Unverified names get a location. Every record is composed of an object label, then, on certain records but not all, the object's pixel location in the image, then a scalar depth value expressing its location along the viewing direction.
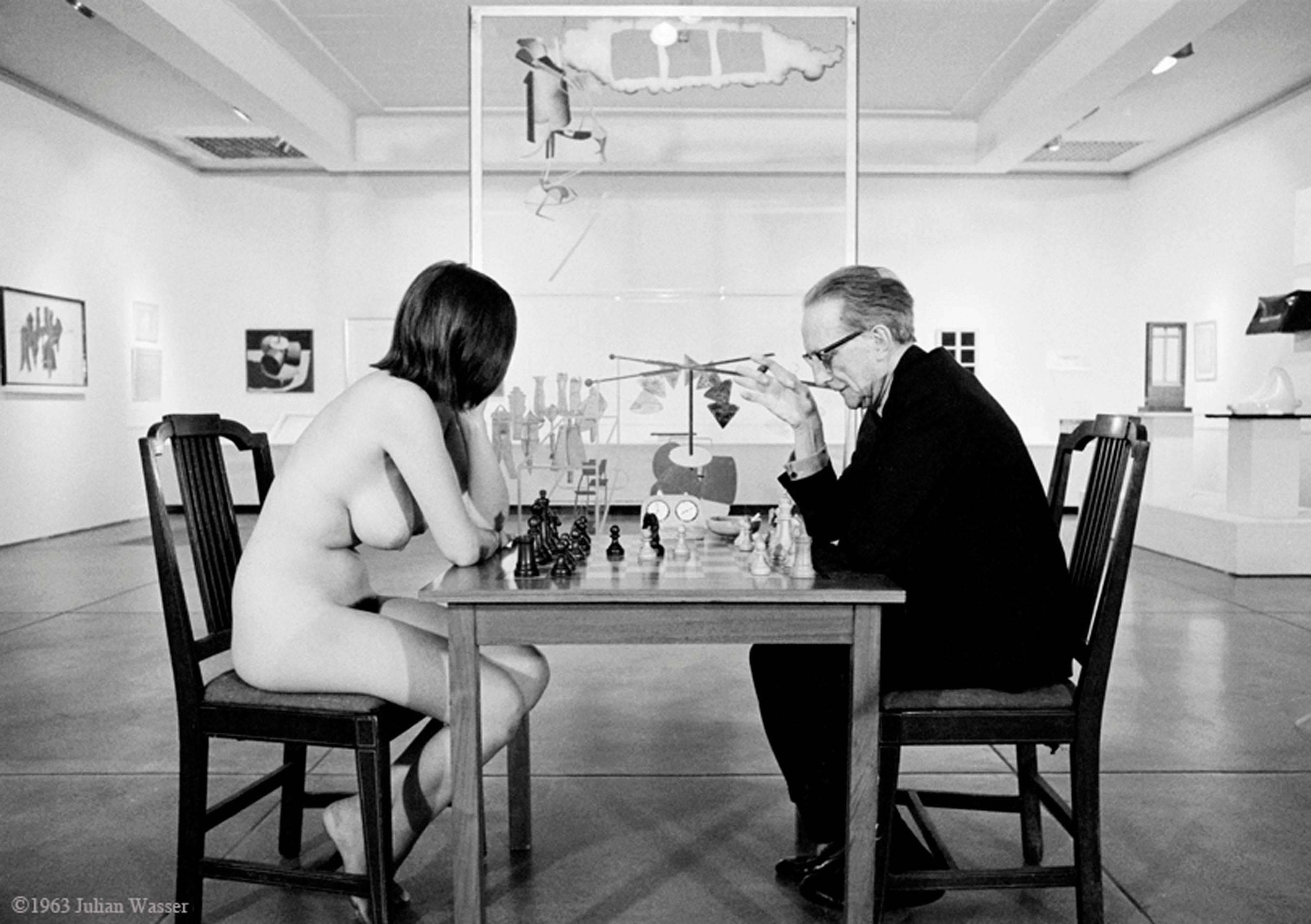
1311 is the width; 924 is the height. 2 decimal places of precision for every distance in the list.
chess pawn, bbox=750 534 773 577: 1.90
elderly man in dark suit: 1.93
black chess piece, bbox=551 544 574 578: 1.90
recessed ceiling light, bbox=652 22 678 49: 4.23
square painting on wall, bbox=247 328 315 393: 10.62
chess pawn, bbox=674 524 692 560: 2.12
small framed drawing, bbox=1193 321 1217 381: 9.19
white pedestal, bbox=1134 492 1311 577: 6.37
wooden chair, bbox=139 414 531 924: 1.87
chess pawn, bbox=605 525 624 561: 2.10
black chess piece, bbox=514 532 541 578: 1.90
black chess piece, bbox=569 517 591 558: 2.17
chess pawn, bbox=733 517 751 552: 2.19
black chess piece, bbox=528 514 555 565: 2.02
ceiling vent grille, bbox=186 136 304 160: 9.65
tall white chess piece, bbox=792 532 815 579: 1.90
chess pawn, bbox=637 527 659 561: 2.11
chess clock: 2.31
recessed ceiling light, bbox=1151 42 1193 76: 7.16
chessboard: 1.74
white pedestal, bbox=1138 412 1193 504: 9.03
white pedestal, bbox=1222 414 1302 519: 6.61
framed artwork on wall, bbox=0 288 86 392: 7.70
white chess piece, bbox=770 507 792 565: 2.03
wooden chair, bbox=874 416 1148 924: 1.88
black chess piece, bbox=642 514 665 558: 2.16
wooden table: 1.75
